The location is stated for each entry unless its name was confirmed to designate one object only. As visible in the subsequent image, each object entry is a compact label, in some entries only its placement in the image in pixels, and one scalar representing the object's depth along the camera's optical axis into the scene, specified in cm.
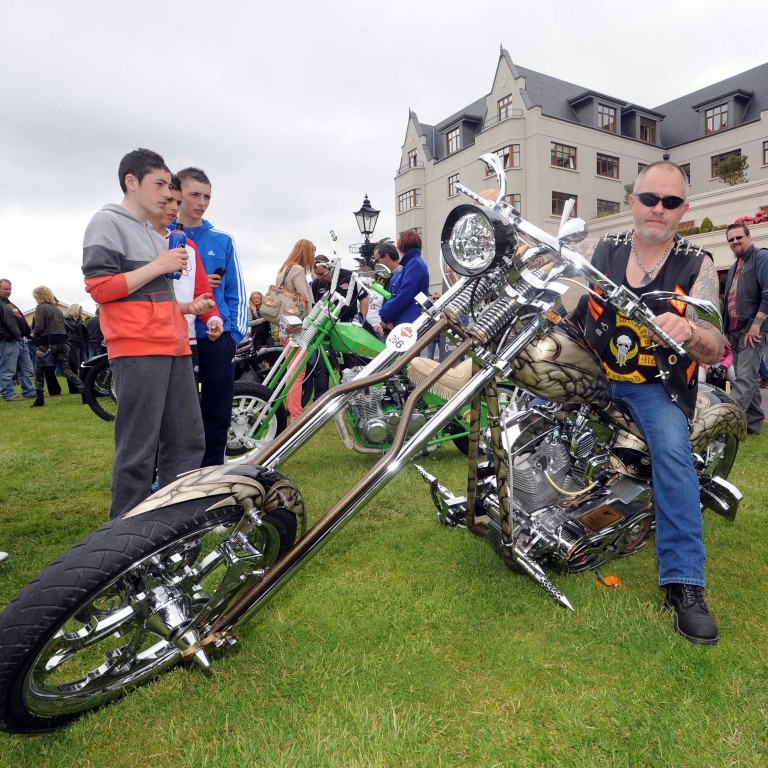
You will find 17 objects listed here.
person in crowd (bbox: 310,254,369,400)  498
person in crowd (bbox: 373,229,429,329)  518
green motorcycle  460
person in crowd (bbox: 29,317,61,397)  1015
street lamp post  1023
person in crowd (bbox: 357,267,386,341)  750
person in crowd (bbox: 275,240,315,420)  592
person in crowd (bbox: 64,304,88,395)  1110
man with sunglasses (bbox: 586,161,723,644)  235
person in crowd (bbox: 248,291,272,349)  771
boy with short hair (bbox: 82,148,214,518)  245
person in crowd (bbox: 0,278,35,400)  959
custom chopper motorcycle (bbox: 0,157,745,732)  160
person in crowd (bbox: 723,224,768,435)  561
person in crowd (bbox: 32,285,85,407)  996
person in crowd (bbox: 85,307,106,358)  936
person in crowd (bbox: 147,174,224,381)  325
